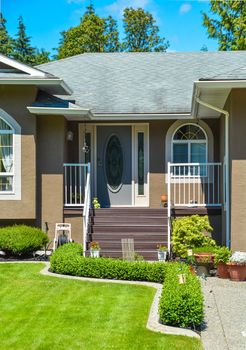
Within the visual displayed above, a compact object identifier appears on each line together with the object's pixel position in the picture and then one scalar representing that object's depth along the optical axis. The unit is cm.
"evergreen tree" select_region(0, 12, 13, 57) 3869
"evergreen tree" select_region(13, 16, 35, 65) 3929
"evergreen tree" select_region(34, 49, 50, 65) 3887
